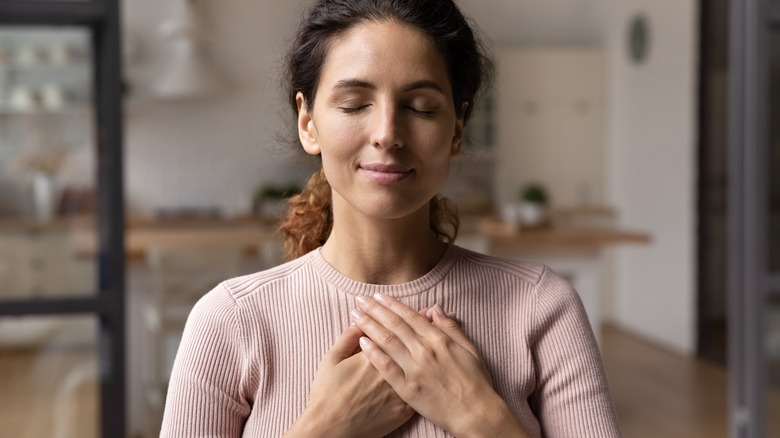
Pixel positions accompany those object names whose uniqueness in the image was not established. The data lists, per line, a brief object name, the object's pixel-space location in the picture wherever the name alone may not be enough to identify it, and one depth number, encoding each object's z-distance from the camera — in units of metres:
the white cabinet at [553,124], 7.22
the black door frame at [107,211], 2.18
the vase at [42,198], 2.26
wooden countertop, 4.61
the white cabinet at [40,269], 2.22
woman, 0.91
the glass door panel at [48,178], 2.22
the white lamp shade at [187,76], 6.81
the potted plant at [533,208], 4.78
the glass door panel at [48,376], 2.24
